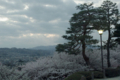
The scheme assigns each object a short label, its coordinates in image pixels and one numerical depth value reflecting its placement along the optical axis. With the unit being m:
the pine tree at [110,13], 17.08
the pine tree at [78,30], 14.20
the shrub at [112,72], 12.30
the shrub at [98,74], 10.95
